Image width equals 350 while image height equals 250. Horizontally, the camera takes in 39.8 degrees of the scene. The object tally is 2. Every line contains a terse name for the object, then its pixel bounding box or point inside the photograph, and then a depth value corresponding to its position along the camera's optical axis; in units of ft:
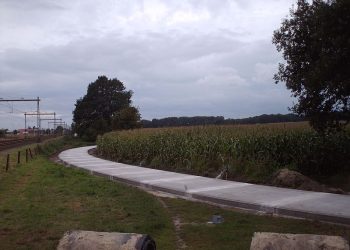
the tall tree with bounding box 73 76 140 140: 272.72
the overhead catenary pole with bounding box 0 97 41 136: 185.59
